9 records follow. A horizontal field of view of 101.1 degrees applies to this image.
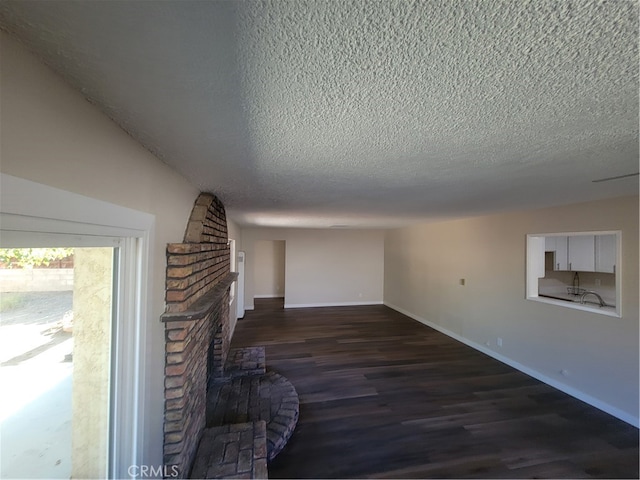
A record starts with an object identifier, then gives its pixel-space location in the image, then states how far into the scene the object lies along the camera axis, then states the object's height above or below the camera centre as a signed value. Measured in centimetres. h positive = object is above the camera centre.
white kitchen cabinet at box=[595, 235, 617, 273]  330 -8
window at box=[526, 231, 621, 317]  317 -30
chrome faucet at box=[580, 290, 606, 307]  379 -71
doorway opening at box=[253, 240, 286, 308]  923 -92
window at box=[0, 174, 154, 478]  107 -38
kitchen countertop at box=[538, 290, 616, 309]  381 -80
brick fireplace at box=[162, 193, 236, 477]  148 -55
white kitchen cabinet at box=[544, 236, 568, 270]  391 -4
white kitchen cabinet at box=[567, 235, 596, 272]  353 -9
